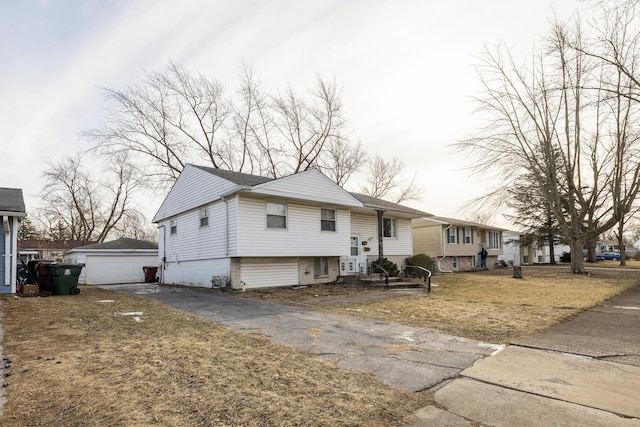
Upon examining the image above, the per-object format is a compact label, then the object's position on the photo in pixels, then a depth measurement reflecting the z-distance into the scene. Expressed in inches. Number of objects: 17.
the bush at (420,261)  900.6
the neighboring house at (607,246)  3207.7
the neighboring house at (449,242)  1088.2
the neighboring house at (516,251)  1658.5
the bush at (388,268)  767.7
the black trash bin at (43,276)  517.0
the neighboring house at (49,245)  1334.9
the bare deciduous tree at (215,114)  1083.9
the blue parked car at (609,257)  2249.0
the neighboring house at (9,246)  493.0
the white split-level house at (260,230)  572.7
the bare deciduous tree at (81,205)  1539.1
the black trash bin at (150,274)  926.4
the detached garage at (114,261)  903.7
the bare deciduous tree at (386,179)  1583.4
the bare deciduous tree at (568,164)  880.3
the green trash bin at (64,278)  515.5
